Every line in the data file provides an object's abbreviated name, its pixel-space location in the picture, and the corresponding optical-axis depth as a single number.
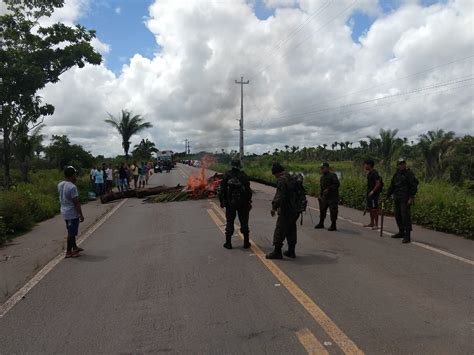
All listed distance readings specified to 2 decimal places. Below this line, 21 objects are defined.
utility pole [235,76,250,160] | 47.15
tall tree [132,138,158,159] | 78.56
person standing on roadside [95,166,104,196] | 22.36
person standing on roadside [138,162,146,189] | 29.40
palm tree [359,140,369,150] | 62.89
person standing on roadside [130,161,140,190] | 26.98
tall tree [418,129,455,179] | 27.39
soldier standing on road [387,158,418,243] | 9.40
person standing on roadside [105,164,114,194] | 23.00
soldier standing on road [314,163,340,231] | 10.99
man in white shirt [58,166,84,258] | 8.33
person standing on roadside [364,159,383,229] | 11.26
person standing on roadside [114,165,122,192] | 25.21
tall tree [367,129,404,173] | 30.08
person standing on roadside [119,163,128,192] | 24.20
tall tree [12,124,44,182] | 25.05
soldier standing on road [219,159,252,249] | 8.65
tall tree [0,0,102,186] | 17.30
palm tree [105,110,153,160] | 43.62
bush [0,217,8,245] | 10.30
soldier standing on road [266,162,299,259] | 7.66
